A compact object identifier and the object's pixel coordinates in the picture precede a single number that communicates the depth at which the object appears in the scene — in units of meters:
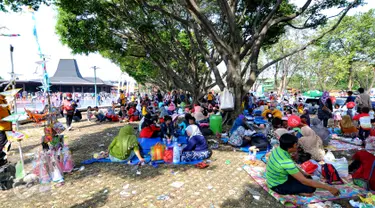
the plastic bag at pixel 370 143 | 6.24
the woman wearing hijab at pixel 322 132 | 6.62
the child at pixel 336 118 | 10.05
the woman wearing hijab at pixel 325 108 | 8.90
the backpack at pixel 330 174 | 4.17
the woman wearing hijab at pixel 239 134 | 6.71
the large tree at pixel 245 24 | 7.73
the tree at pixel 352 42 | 23.95
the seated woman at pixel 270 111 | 9.41
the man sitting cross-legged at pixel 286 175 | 3.21
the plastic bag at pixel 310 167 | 4.51
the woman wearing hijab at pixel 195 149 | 5.59
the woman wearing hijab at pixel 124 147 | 5.45
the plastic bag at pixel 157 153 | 5.65
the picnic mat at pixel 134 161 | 5.47
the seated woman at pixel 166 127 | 7.23
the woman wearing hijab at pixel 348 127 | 7.90
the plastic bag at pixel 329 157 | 4.71
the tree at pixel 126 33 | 10.73
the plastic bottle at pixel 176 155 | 5.51
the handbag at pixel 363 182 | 3.83
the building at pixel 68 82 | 30.88
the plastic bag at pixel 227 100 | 8.98
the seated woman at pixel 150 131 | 7.01
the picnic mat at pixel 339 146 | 6.64
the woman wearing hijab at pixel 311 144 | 5.30
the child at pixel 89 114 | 13.01
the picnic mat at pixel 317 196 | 3.52
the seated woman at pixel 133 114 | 12.72
